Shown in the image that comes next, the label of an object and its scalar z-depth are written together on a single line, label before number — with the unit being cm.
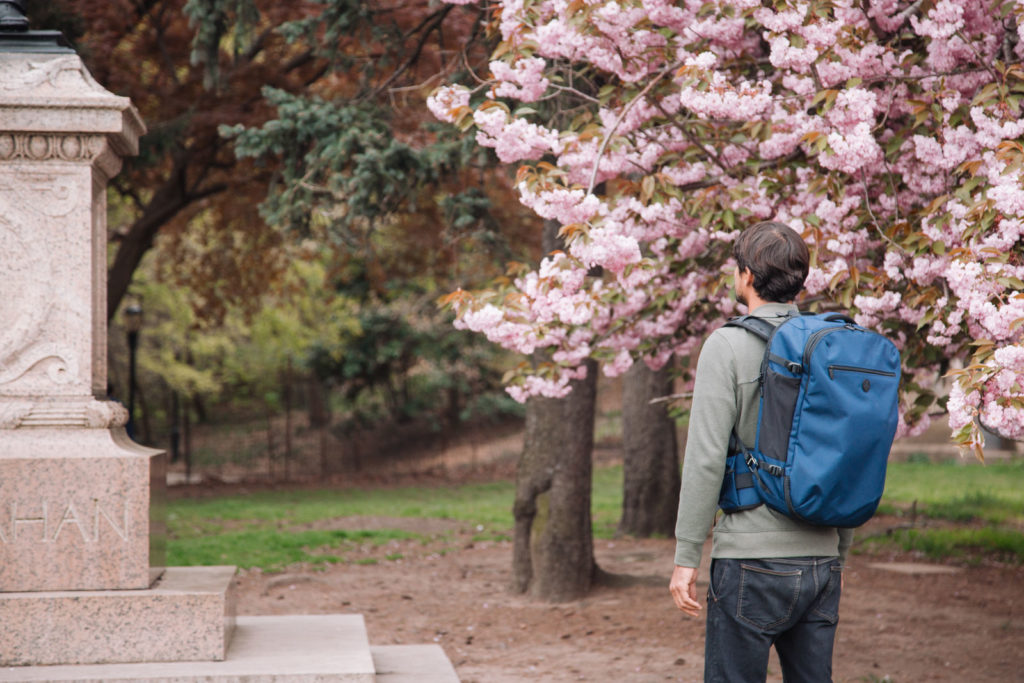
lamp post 1997
